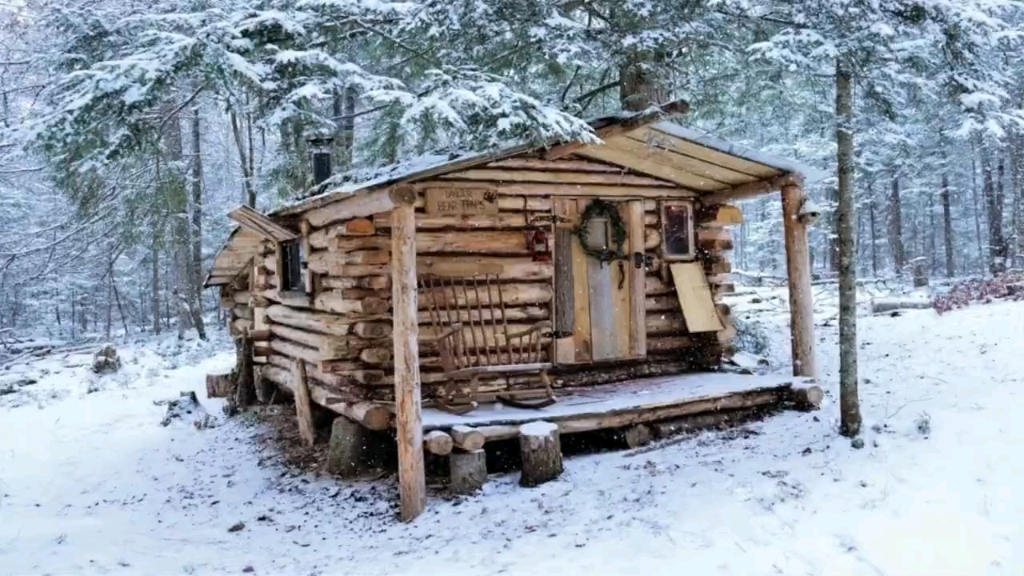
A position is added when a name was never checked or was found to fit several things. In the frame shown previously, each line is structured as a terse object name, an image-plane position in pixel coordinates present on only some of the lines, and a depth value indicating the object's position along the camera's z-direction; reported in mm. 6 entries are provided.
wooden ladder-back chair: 7930
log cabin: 7352
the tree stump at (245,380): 11930
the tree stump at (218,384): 12672
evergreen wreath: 9141
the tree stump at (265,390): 11828
